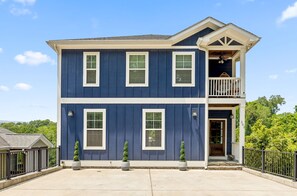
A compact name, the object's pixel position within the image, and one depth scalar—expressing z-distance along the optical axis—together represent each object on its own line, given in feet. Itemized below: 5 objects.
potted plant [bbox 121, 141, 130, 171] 39.37
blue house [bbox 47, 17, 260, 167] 41.39
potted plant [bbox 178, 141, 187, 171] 39.50
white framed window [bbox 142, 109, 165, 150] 41.52
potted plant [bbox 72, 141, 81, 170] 39.59
